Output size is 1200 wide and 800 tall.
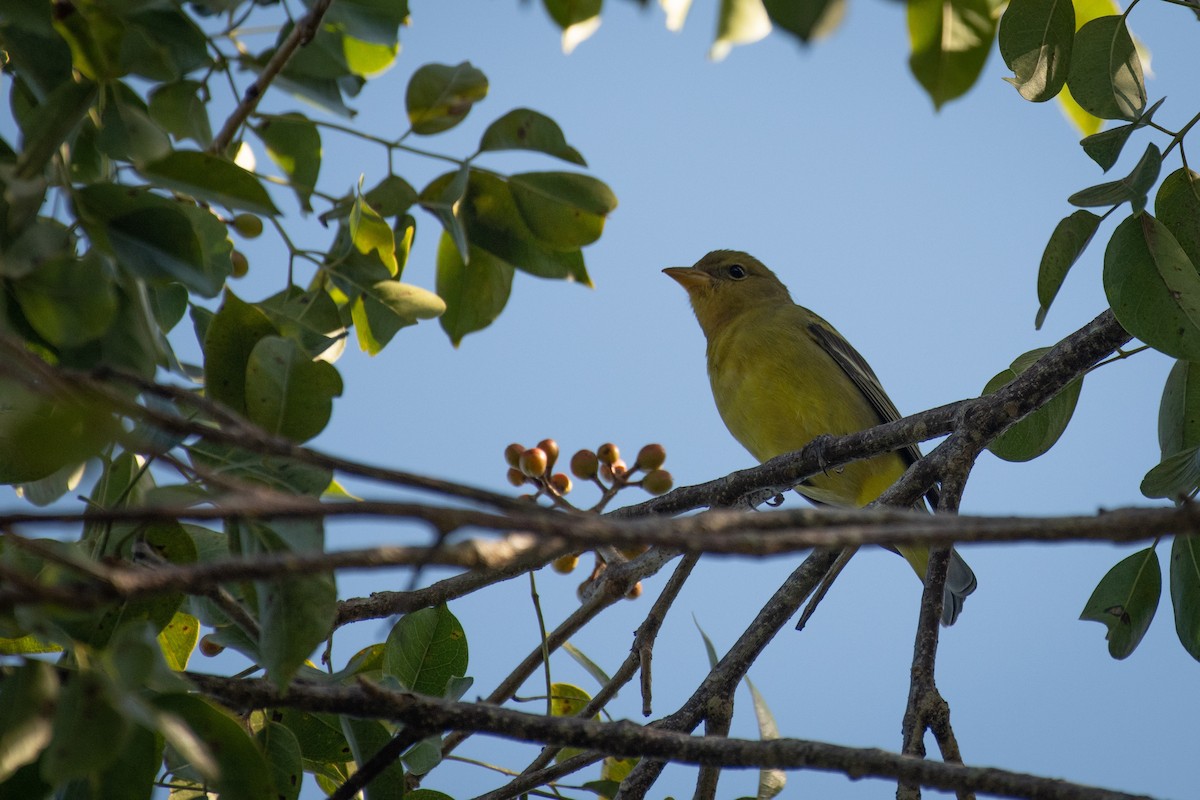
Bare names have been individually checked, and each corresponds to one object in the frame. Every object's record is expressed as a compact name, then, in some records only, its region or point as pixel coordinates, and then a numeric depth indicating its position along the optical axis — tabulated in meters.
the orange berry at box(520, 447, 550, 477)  7.76
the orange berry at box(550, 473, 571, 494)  8.49
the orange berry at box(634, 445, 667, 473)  8.00
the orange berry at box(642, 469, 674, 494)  8.16
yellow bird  11.72
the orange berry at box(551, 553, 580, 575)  7.97
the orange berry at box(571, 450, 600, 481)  8.23
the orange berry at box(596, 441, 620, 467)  8.38
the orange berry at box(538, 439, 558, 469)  8.08
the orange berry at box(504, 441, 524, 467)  8.19
